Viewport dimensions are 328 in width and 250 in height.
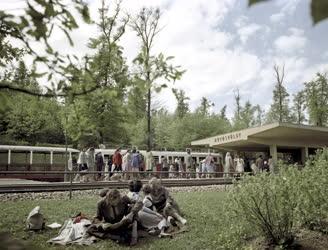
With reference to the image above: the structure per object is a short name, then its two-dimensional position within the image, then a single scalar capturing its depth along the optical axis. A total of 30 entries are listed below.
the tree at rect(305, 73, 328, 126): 47.14
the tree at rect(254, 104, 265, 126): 68.86
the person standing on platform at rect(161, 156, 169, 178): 27.48
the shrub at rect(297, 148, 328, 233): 8.19
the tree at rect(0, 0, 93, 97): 1.61
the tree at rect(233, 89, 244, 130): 64.81
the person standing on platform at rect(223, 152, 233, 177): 25.64
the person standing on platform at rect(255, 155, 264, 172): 24.51
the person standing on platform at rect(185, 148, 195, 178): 26.45
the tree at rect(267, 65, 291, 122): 54.28
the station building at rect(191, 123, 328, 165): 32.84
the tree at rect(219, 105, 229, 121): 79.18
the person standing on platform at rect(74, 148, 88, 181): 21.61
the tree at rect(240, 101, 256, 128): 66.50
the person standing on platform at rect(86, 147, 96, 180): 21.59
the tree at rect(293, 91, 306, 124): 58.53
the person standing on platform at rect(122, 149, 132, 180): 21.05
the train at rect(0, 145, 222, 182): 27.27
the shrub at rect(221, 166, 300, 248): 8.03
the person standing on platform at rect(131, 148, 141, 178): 21.08
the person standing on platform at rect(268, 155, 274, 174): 24.24
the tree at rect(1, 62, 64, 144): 47.91
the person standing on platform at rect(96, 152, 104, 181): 22.68
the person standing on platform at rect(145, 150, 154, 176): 23.48
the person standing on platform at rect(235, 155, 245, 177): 25.46
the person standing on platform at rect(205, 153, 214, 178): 26.26
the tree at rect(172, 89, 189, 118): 66.68
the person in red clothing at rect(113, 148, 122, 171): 21.95
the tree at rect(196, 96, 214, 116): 64.73
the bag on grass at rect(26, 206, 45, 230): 9.33
